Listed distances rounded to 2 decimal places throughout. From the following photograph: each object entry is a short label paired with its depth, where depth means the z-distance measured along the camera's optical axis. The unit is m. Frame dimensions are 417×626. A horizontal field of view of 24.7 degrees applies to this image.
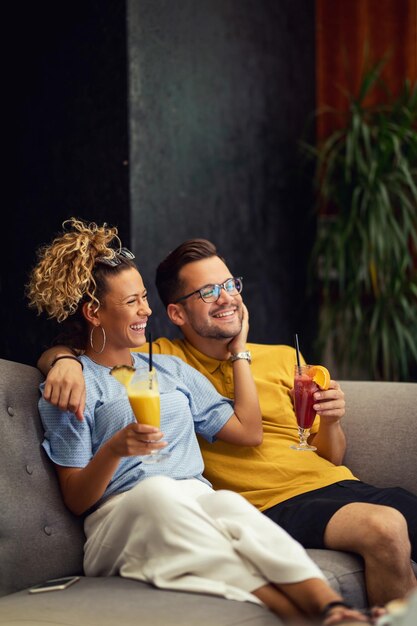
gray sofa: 2.12
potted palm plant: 5.05
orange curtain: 5.72
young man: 2.47
